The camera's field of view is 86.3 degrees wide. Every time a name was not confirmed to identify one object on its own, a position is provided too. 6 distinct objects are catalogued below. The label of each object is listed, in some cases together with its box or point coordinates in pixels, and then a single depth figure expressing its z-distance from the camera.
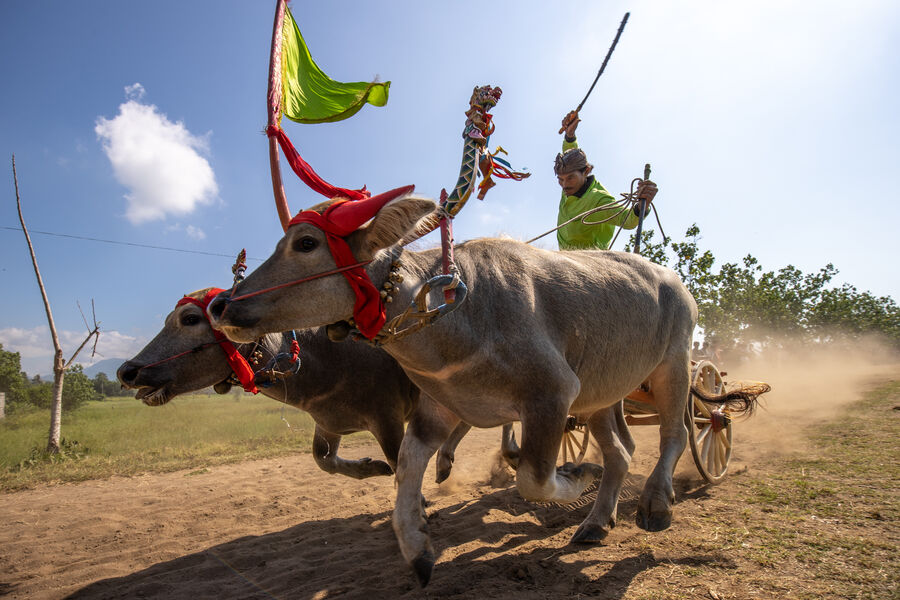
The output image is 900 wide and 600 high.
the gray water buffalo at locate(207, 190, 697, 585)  2.12
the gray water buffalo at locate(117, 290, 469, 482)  3.28
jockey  5.27
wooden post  8.93
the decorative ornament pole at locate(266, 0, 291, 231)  2.57
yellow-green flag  3.15
